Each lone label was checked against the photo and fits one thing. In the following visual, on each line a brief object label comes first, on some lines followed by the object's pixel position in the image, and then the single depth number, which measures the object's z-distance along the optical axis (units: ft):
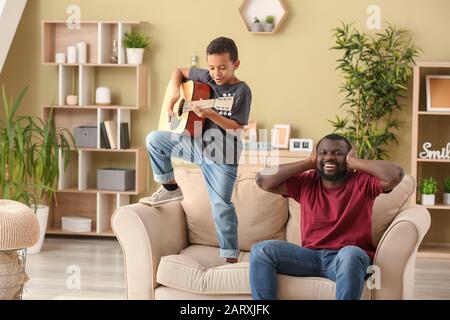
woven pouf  13.23
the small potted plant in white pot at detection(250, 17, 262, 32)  22.31
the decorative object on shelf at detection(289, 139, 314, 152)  21.91
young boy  12.49
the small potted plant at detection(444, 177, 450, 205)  21.56
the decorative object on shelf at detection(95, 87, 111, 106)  22.90
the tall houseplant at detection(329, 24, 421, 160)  21.36
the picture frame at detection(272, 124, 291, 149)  22.22
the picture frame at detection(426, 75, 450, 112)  21.49
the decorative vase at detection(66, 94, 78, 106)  23.00
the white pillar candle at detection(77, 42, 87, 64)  22.94
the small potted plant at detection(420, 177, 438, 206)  21.37
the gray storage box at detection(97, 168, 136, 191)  22.77
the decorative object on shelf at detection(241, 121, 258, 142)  22.22
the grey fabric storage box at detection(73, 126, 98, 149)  22.93
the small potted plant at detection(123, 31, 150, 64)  22.52
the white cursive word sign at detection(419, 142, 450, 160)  21.54
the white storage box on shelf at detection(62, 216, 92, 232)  23.16
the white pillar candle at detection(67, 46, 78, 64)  22.90
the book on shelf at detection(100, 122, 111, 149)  22.82
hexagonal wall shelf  22.31
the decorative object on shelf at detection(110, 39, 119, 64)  22.91
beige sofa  12.45
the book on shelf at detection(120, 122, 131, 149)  22.72
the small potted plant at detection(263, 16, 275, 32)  22.33
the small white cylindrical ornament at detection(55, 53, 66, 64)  22.95
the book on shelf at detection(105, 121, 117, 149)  22.77
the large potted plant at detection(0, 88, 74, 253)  20.08
